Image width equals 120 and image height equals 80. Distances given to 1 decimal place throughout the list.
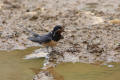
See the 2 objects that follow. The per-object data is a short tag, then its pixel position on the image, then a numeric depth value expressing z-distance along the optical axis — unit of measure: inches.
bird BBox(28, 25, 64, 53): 456.4
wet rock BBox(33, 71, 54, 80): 384.8
